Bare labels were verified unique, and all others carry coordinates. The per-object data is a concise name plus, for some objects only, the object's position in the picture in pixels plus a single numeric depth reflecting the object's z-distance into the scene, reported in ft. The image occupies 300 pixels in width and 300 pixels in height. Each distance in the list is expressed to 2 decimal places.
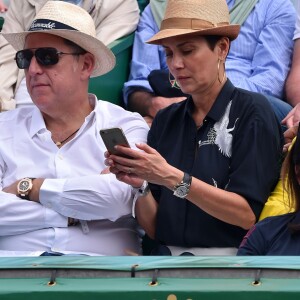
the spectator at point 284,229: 23.21
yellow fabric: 26.73
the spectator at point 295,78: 35.73
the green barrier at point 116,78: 37.39
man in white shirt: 28.66
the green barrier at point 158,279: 18.01
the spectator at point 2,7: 42.96
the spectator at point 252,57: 36.09
